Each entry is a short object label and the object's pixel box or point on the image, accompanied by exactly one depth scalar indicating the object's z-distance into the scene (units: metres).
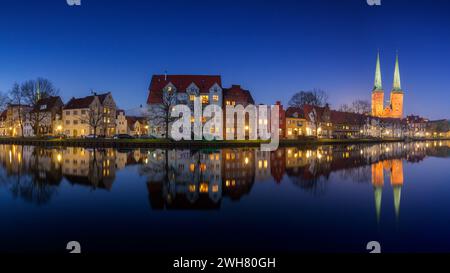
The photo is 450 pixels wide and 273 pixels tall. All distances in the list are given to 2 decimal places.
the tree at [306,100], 79.69
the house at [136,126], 102.66
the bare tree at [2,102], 74.94
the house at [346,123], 97.81
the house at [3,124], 100.78
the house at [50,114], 79.44
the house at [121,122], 93.65
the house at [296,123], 79.88
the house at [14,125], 90.67
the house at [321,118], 84.94
